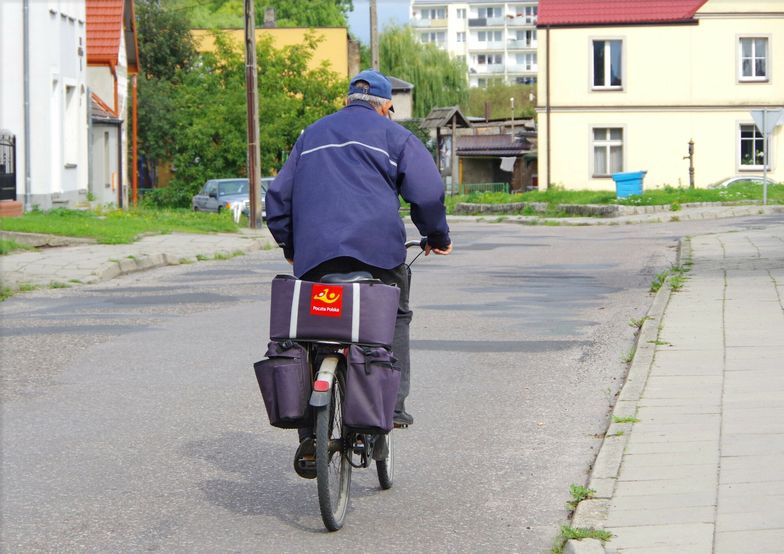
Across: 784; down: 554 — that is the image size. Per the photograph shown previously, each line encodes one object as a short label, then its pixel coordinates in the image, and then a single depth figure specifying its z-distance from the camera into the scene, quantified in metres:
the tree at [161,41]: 66.19
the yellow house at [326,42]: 68.62
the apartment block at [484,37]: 183.50
